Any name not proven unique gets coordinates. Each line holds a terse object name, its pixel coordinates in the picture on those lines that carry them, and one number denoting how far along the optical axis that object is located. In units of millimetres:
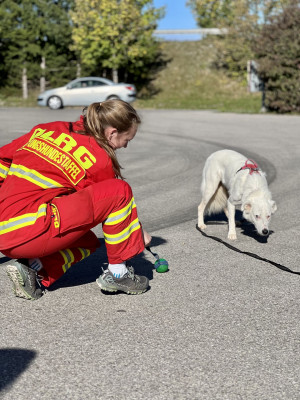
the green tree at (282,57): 26641
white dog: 5930
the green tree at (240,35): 44188
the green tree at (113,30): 41812
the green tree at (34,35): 43375
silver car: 32094
